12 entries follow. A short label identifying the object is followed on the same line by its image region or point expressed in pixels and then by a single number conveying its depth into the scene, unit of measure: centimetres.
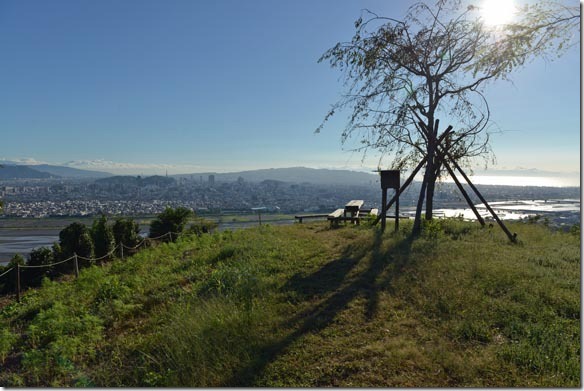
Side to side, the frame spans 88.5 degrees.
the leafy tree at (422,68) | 919
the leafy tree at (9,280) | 952
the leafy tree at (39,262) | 1056
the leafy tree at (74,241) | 1191
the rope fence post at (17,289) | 781
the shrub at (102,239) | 1280
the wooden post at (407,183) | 1001
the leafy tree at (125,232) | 1400
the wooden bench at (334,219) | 1343
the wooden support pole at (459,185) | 952
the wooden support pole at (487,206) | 828
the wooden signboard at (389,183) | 1052
